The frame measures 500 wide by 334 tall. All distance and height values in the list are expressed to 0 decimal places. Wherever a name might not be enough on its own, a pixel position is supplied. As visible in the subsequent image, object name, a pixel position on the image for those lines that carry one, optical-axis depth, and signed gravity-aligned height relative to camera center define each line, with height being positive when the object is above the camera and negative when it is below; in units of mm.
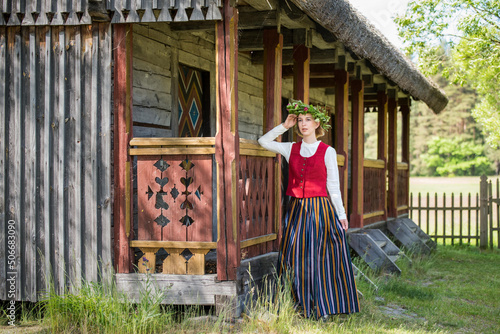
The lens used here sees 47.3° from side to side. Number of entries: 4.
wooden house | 4898 -30
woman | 5234 -622
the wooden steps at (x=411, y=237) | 10743 -1444
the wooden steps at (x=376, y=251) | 7957 -1294
